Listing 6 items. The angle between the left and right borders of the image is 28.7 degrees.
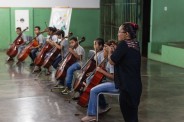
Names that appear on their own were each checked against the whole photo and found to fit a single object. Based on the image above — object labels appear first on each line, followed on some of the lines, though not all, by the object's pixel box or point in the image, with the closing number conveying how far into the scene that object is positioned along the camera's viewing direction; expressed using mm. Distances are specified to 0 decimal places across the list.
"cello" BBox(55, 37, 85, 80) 6352
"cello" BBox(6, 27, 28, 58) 9898
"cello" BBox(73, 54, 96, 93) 5336
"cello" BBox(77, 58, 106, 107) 4780
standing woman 3795
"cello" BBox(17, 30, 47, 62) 9008
